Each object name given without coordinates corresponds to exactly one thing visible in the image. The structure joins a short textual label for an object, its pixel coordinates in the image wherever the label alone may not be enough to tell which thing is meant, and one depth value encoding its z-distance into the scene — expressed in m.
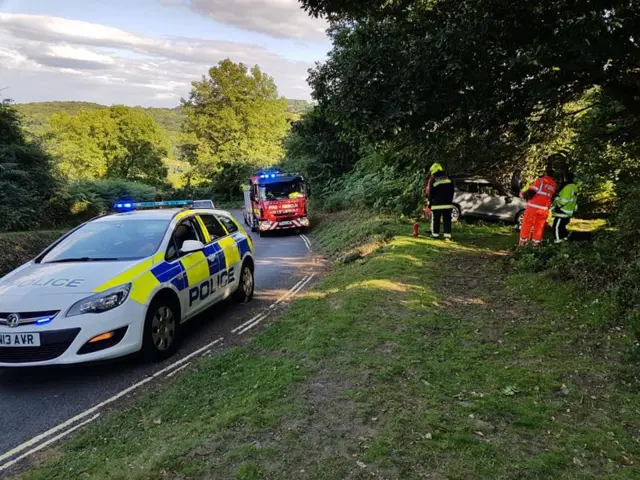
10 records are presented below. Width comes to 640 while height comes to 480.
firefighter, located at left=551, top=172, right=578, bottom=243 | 10.77
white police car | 4.68
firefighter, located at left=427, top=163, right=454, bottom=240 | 11.86
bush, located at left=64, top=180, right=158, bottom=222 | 17.45
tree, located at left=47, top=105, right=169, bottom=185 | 47.91
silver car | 15.84
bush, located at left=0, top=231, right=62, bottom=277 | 10.41
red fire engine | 20.25
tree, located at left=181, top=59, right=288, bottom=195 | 48.53
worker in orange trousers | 10.01
